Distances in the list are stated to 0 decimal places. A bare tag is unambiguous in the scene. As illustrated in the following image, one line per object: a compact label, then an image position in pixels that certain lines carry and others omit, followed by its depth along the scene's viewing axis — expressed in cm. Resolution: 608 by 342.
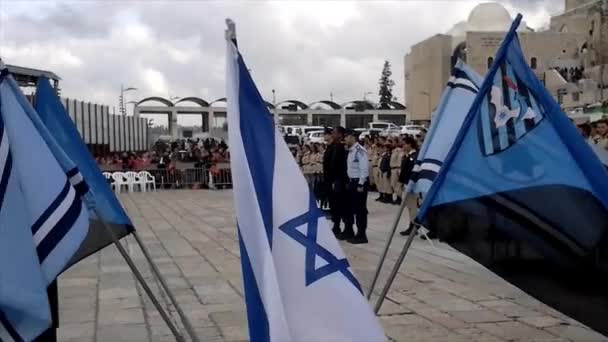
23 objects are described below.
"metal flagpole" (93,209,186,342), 418
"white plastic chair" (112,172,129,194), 2769
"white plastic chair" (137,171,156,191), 2858
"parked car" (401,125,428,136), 4917
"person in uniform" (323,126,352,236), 1198
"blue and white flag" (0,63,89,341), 352
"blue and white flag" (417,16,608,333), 406
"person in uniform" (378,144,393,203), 1870
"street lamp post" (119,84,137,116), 6688
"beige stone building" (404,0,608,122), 6291
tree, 11644
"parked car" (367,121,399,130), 5814
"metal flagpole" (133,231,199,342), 463
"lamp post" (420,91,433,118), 7712
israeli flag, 354
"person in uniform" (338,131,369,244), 1177
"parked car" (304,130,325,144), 4136
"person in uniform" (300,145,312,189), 1627
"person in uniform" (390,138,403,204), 1765
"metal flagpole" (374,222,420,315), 445
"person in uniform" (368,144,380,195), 2050
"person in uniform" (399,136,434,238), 1348
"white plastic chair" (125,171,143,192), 2818
